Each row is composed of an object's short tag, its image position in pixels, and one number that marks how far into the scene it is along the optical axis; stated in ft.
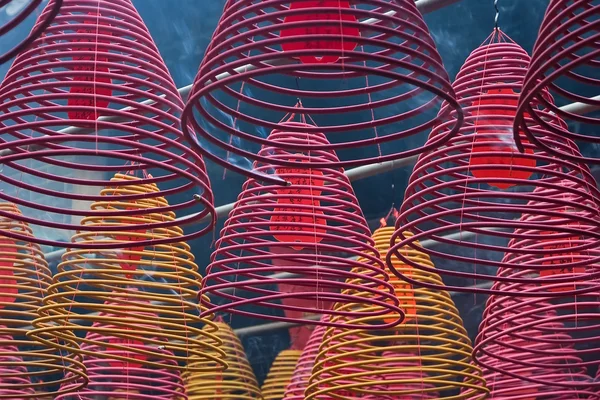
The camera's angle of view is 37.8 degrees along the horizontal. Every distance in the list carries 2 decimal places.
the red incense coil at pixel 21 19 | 5.05
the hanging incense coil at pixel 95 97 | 7.19
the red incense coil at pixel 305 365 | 14.40
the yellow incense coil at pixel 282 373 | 18.72
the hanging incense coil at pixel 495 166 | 7.70
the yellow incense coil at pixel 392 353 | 9.61
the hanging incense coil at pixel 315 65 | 5.93
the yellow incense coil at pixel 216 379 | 16.25
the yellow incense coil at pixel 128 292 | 10.23
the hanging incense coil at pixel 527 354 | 9.77
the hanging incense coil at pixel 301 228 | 8.89
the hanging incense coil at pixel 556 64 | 5.70
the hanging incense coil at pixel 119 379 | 12.20
